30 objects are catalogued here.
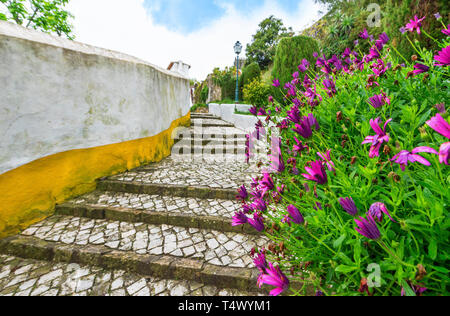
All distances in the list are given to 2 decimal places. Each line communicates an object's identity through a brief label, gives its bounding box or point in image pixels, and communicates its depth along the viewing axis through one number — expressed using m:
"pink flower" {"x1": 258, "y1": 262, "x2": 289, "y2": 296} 0.98
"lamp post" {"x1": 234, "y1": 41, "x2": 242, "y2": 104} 13.81
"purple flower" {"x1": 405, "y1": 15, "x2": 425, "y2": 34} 1.33
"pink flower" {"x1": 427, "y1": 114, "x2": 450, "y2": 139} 0.66
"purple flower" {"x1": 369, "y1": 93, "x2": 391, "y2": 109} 1.22
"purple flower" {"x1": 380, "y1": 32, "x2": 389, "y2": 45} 1.73
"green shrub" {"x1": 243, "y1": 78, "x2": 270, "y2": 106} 9.26
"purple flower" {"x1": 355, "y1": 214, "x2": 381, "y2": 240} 0.80
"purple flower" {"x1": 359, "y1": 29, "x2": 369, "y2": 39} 1.92
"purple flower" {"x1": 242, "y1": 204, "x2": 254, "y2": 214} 1.52
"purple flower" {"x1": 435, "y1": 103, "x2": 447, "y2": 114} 1.01
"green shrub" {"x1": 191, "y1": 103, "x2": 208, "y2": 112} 19.38
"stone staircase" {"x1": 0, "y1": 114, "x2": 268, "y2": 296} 1.95
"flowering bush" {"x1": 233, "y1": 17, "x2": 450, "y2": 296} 0.80
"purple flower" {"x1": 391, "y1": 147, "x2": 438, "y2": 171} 0.69
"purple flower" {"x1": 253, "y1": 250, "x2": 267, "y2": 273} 1.12
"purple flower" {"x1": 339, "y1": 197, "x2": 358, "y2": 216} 0.91
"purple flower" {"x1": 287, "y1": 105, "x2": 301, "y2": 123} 1.44
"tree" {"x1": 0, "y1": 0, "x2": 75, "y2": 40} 11.36
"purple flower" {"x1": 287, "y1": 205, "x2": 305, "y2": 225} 1.08
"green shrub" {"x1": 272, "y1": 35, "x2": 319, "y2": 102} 7.06
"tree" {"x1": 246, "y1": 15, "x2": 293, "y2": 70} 29.09
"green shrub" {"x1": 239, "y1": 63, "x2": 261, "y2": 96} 13.02
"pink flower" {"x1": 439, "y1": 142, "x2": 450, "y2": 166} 0.61
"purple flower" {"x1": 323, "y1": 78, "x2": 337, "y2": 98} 1.67
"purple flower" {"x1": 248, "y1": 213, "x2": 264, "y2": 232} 1.34
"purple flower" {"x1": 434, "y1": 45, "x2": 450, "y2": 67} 0.91
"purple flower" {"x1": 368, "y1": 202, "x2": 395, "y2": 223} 0.84
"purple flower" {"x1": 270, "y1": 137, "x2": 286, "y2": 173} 1.53
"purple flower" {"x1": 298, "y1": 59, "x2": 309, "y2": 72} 2.14
